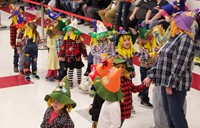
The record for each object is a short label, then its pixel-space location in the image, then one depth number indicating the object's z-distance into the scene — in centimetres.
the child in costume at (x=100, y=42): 830
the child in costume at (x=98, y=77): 563
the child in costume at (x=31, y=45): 950
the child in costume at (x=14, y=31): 1009
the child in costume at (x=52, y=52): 947
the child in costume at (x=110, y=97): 508
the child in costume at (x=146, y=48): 778
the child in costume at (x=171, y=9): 846
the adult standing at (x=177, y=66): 569
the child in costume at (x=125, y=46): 749
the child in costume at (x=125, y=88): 598
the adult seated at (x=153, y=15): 1241
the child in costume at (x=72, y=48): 888
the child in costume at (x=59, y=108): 516
